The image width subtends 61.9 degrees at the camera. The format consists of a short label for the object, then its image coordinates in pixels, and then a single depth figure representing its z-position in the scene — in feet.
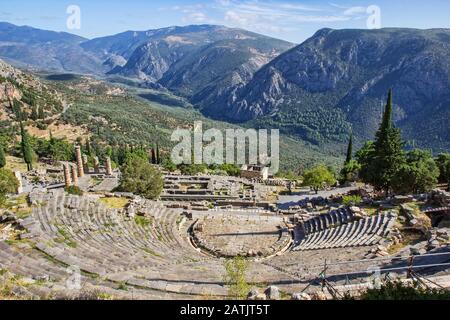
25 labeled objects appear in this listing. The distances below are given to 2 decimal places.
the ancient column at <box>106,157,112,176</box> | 192.54
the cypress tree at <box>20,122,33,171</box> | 214.79
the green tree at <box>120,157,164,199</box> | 137.08
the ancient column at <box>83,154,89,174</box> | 211.43
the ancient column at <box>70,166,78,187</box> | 171.32
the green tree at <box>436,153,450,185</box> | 151.16
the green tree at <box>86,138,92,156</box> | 266.88
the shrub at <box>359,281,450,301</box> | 34.45
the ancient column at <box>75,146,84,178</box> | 179.52
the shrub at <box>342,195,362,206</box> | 111.65
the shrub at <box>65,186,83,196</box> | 114.83
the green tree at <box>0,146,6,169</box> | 209.64
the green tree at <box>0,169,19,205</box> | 121.19
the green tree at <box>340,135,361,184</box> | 193.16
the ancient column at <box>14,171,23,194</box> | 144.76
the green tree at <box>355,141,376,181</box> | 134.51
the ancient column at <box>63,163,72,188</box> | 151.33
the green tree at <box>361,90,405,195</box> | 130.41
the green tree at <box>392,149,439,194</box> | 121.90
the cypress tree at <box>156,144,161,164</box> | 263.41
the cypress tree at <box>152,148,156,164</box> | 270.98
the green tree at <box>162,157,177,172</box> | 225.15
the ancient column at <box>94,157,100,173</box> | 209.69
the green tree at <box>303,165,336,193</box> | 167.94
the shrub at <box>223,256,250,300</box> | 47.03
